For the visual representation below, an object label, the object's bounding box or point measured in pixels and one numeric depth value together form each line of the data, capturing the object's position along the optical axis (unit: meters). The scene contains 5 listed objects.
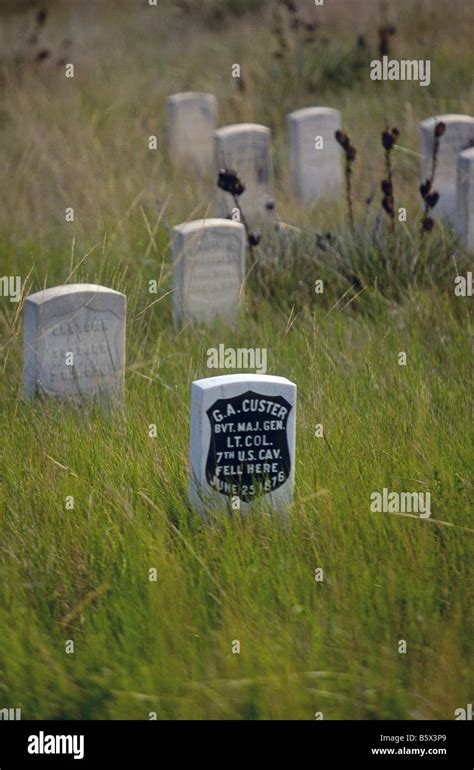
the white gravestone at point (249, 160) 9.12
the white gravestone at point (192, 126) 11.19
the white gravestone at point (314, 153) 9.77
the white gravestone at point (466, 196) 7.50
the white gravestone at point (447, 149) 8.77
